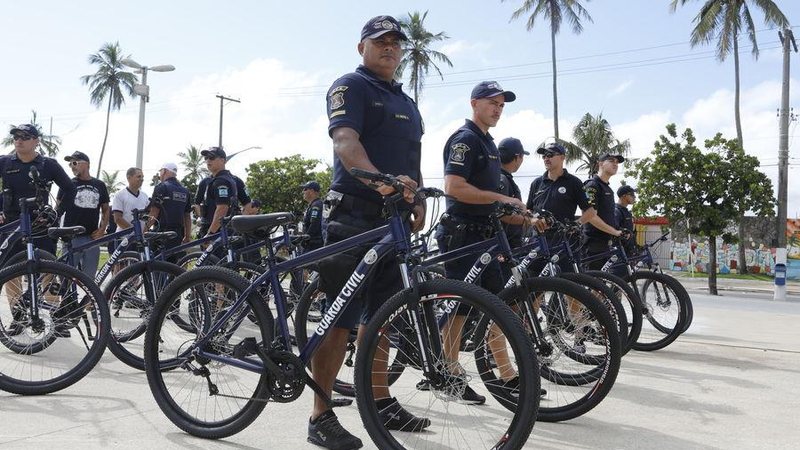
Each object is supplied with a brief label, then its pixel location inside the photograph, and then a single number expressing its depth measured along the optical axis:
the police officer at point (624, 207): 8.97
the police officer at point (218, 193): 8.29
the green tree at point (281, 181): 48.34
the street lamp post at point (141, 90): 22.62
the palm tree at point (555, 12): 36.91
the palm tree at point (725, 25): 32.78
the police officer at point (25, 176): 6.25
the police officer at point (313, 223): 8.55
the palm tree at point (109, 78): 55.38
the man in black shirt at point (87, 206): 7.64
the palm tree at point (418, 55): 39.84
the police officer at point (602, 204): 7.39
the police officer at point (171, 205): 8.90
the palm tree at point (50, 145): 64.75
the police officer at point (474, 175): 4.55
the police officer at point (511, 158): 6.00
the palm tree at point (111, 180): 66.94
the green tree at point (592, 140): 41.34
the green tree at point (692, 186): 21.27
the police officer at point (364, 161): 3.41
